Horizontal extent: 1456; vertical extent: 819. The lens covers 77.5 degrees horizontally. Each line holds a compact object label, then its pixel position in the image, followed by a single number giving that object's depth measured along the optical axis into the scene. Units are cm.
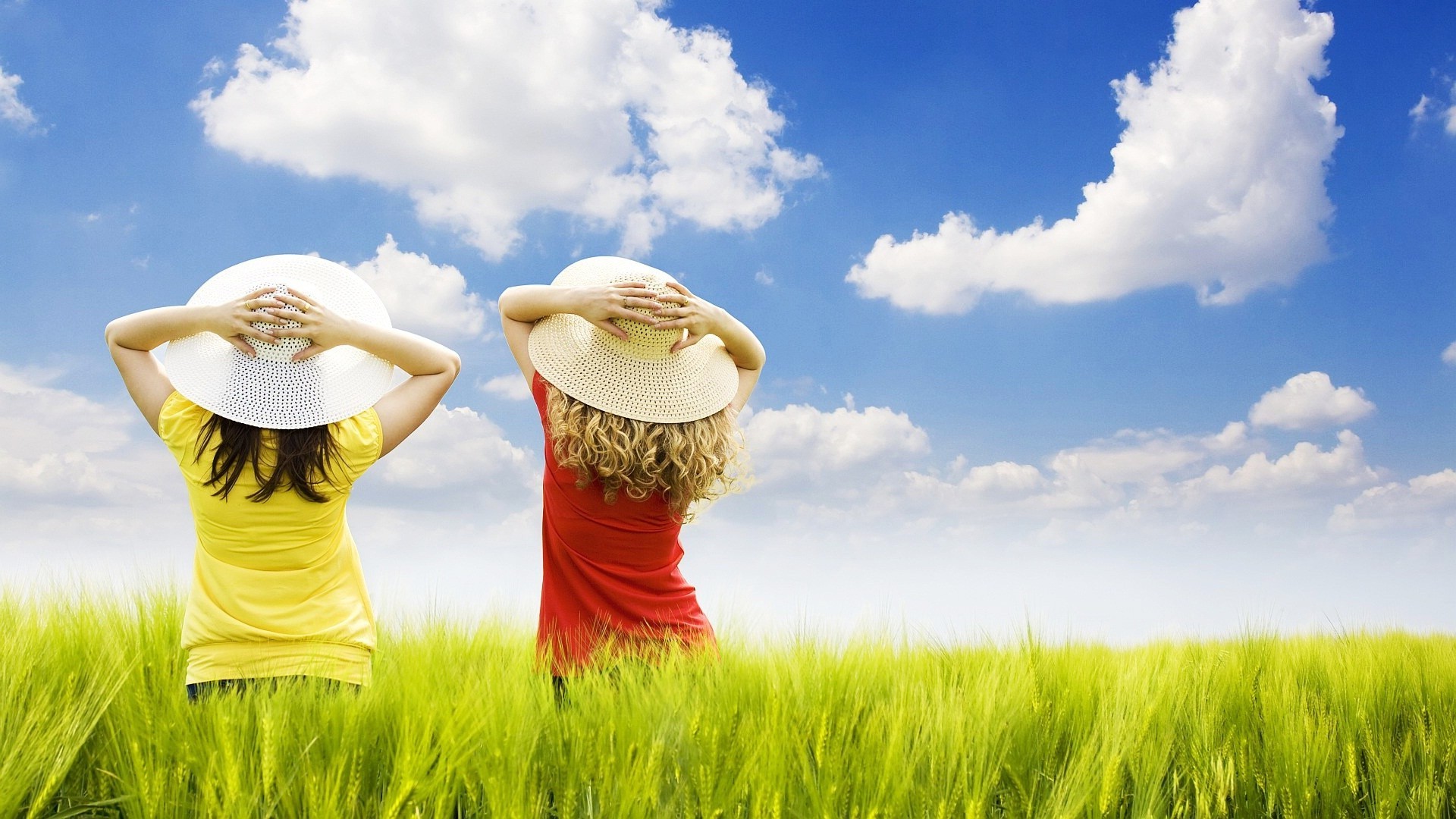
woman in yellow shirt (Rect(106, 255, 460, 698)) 243
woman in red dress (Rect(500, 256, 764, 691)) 274
